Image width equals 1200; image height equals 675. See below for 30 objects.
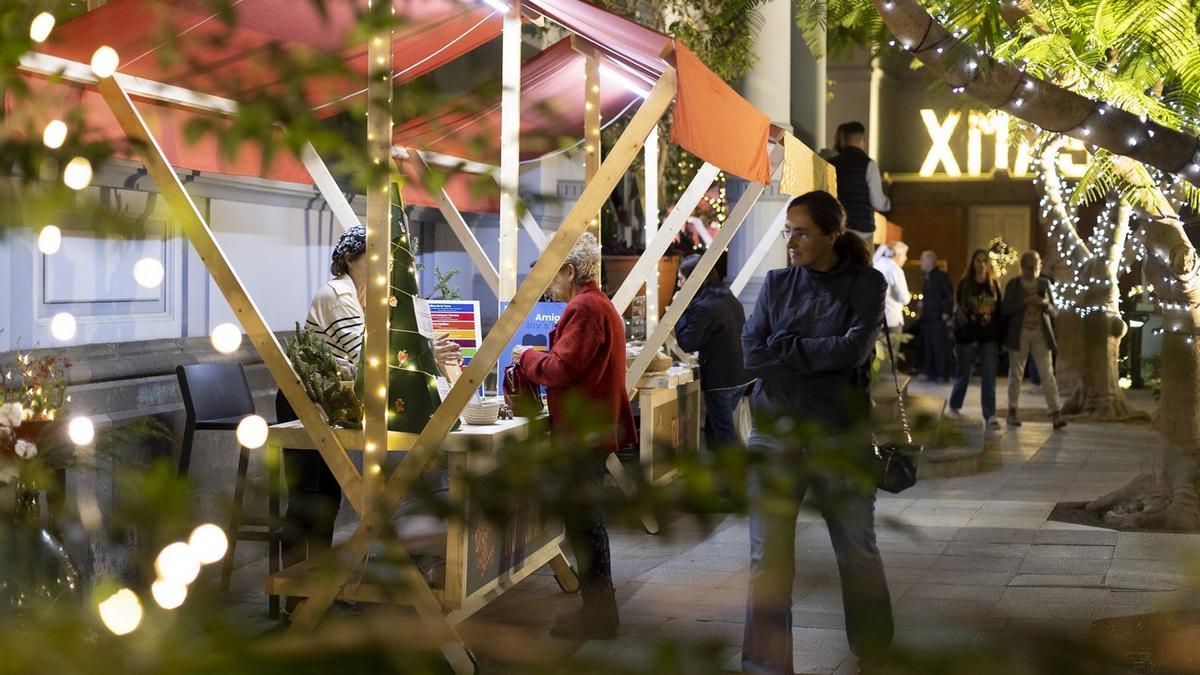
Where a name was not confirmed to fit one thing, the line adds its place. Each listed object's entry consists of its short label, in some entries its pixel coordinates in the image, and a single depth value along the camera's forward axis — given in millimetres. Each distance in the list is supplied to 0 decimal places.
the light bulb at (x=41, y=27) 1356
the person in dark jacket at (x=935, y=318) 19922
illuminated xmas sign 27531
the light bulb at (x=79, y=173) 1325
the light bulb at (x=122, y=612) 1082
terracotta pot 11891
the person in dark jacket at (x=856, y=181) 13414
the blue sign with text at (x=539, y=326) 7629
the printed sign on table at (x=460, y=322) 6777
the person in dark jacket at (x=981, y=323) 14633
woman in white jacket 14930
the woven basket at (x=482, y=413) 5875
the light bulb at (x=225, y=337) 3065
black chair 6484
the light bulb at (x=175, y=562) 1229
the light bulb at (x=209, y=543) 1234
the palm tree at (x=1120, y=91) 4773
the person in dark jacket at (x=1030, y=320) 14914
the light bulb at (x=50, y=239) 1361
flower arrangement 4125
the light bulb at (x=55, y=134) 1344
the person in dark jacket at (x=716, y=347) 9898
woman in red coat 5719
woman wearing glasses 4863
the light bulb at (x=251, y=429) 3996
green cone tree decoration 5312
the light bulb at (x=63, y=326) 4938
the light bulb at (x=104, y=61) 2239
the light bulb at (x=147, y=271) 2713
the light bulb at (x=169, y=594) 1104
